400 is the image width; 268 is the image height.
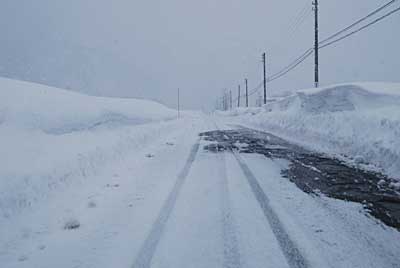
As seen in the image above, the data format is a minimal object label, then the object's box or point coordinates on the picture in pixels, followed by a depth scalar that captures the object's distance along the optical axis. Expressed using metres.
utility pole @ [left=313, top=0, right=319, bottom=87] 23.29
